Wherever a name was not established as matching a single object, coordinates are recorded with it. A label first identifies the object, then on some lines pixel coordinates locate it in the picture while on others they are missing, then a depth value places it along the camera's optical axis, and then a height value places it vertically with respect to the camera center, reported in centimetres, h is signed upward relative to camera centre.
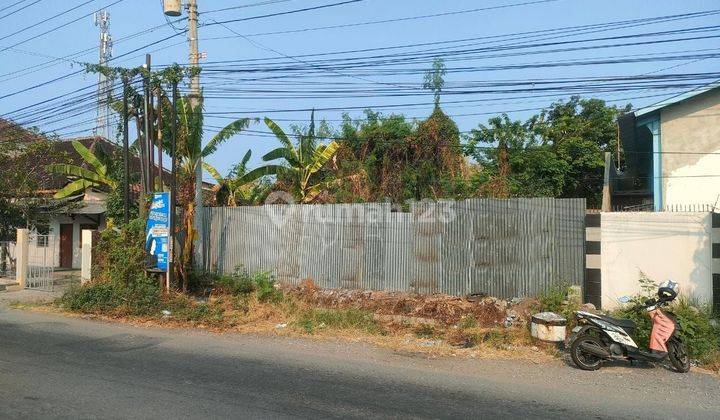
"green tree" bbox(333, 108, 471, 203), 1883 +225
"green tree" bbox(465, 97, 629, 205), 2034 +284
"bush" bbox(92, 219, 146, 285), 1244 -89
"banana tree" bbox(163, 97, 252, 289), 1365 +189
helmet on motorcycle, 738 -94
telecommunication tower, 1484 +435
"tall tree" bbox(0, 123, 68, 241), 1850 +130
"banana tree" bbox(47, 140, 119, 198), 1915 +160
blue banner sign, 1276 -24
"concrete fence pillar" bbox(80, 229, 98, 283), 1453 -90
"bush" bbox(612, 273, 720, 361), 779 -154
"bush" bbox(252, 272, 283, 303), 1236 -164
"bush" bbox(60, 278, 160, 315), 1170 -180
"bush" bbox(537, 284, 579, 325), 927 -144
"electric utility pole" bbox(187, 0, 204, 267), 1383 +340
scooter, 736 -163
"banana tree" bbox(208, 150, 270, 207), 1783 +100
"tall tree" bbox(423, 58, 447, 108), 1731 +489
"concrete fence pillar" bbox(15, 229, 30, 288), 1658 -122
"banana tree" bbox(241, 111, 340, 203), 1700 +180
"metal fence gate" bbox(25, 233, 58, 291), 1605 -138
